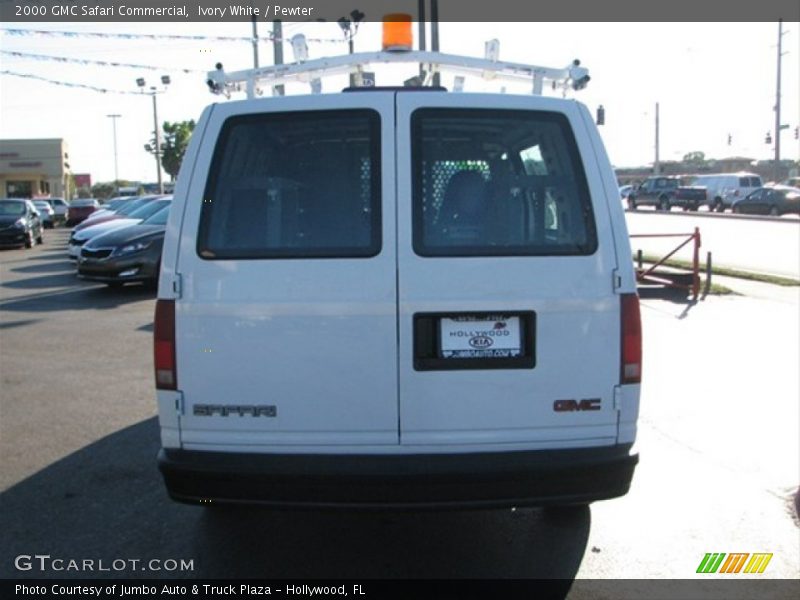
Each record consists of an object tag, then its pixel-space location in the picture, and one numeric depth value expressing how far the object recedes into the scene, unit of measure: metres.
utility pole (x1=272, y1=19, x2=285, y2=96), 17.70
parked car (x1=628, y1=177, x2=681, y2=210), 53.69
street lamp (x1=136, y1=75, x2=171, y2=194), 51.95
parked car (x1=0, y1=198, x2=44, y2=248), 25.89
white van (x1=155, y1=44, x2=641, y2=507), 3.27
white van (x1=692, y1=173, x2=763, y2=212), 48.62
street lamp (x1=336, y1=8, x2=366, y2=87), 8.00
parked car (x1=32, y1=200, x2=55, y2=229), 42.44
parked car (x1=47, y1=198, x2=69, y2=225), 48.91
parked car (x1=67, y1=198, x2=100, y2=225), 42.38
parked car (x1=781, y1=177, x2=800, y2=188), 67.20
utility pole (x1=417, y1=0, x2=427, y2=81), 18.30
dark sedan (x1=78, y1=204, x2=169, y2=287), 13.57
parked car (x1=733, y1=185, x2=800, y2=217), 42.44
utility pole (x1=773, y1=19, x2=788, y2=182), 57.00
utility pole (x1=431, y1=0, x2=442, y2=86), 18.72
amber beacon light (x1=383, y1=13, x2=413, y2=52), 4.55
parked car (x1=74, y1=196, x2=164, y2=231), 20.07
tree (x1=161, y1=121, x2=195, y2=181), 53.95
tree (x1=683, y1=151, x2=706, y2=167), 139.82
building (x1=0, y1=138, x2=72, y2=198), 74.81
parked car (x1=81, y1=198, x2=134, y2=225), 28.11
